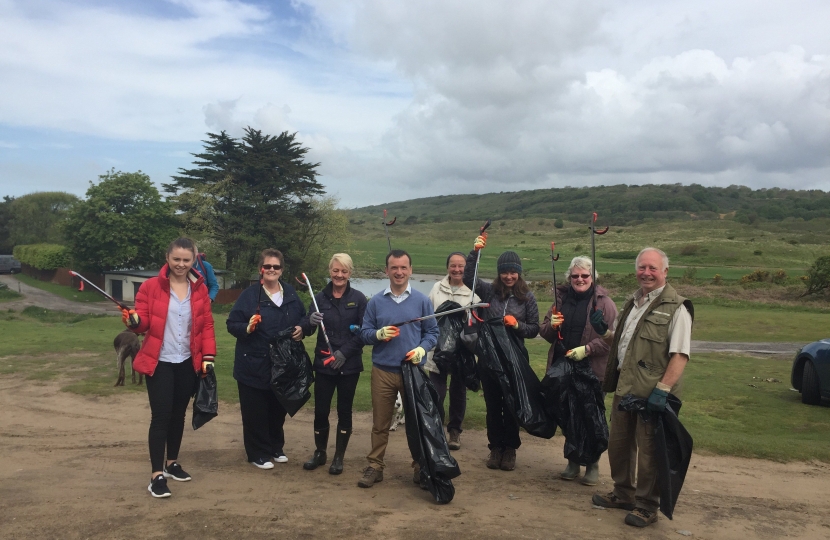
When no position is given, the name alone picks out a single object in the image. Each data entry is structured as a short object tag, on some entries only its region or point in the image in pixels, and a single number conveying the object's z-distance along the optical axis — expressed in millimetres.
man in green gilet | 4176
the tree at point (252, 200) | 37781
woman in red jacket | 4590
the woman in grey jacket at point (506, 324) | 5395
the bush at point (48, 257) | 49031
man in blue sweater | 4918
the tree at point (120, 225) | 42406
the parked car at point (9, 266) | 57641
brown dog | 8852
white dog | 6824
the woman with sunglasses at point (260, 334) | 5215
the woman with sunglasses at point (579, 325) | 5031
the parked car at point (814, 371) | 8461
